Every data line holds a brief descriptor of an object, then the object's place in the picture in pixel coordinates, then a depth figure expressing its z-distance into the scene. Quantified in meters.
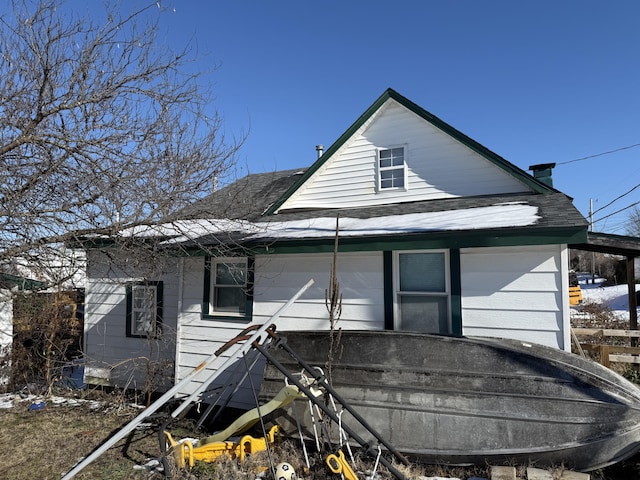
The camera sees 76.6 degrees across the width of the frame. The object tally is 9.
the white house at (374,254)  5.91
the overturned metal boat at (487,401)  4.54
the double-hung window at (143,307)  8.88
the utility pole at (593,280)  38.74
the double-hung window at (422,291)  6.48
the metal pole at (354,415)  4.39
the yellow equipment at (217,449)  5.25
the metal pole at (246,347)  4.29
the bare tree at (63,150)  5.36
